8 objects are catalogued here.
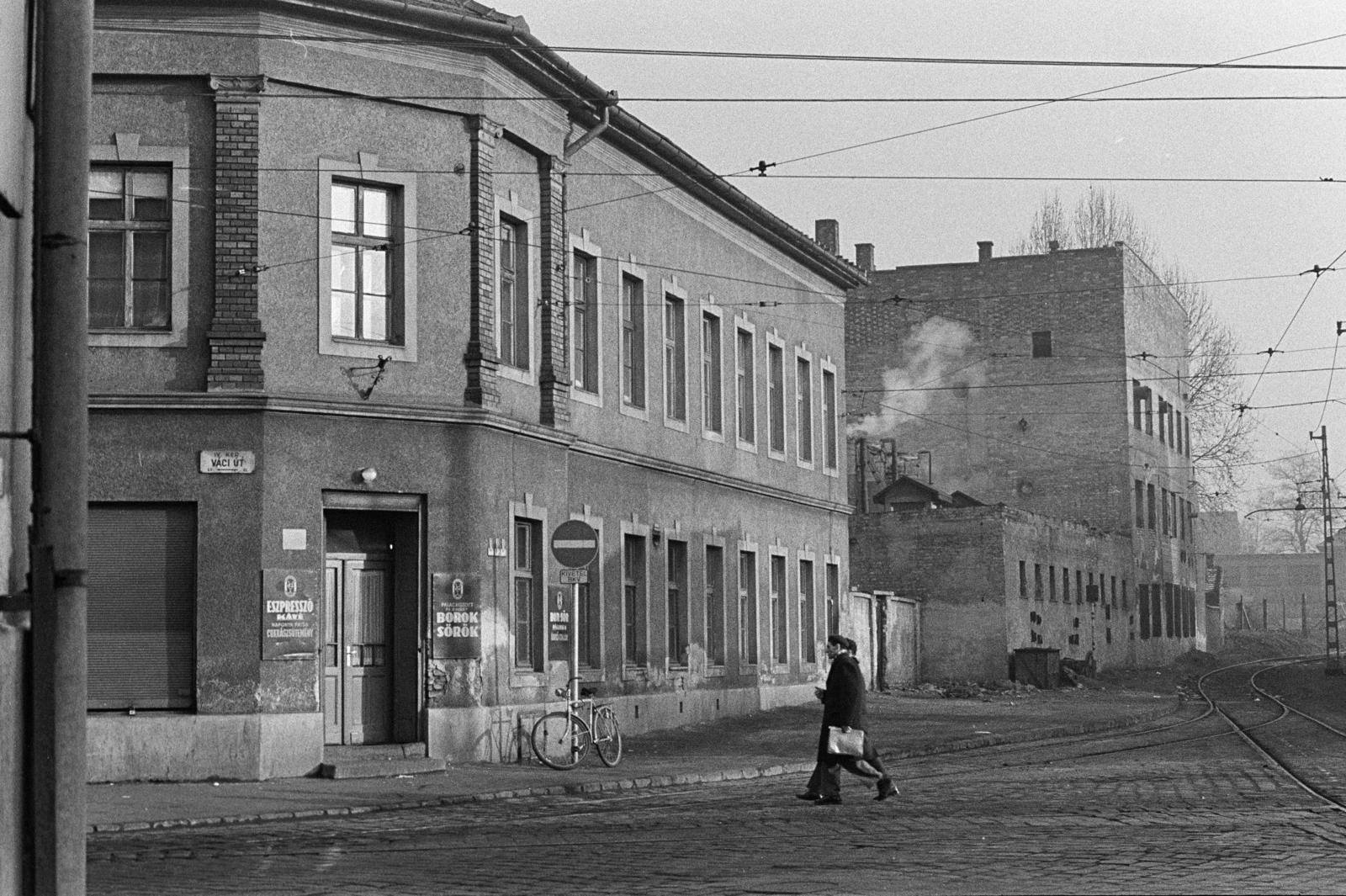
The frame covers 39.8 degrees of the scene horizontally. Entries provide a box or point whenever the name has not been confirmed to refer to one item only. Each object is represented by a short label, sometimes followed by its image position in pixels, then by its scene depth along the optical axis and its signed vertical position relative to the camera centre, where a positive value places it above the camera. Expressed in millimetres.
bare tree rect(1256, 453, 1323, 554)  108438 +4234
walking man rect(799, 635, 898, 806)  17062 -1266
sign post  21359 +443
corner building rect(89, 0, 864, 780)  20375 +2407
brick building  63594 +6599
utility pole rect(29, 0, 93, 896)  5848 +372
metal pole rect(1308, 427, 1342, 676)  61656 +635
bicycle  22281 -1801
